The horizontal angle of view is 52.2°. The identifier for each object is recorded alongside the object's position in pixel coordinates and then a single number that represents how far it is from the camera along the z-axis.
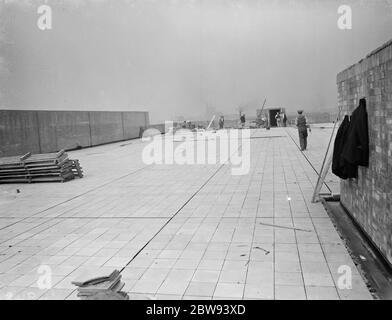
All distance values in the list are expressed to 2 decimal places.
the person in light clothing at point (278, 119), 36.98
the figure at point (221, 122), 38.75
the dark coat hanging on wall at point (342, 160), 6.30
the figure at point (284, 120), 37.72
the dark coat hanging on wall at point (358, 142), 5.65
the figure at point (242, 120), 38.41
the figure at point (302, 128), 16.30
